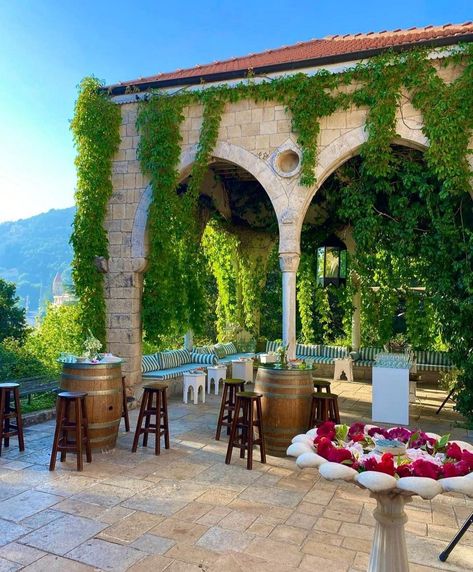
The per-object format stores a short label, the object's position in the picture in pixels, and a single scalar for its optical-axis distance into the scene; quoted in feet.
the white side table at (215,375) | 27.39
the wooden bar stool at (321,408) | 16.22
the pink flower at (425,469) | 6.31
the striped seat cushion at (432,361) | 31.83
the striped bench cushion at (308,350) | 35.53
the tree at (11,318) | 42.65
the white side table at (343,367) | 32.40
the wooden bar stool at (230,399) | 17.38
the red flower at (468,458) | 6.61
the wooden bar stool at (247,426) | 14.84
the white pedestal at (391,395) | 20.45
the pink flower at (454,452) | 6.91
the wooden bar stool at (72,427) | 13.89
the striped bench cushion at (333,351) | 34.78
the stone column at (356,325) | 35.74
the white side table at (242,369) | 29.66
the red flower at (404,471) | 6.47
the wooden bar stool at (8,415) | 15.55
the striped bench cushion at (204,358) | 29.84
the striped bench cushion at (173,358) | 27.04
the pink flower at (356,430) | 8.11
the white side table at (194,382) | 24.53
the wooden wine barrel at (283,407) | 15.84
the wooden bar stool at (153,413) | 15.81
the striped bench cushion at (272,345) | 35.64
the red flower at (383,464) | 6.40
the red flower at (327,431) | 7.79
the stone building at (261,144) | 19.94
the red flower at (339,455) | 6.77
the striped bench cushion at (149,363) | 25.04
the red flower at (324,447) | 7.05
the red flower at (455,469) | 6.42
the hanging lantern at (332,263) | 26.50
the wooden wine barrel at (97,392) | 15.31
